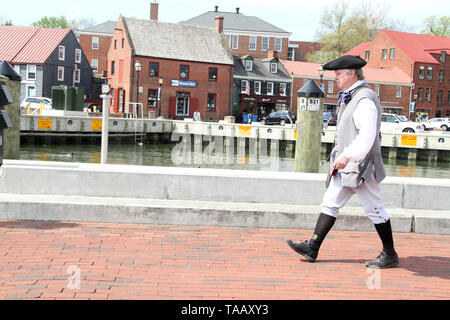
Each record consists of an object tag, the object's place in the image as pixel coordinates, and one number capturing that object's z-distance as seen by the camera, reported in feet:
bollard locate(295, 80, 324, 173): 25.86
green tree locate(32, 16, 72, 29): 294.25
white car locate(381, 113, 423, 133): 118.93
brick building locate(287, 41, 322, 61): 298.97
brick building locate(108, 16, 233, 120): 168.96
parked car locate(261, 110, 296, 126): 141.68
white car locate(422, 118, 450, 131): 150.69
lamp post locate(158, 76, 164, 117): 155.45
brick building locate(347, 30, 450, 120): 210.18
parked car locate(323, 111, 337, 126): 145.93
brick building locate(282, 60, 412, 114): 201.57
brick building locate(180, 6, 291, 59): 229.86
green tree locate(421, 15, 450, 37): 267.80
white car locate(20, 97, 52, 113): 117.50
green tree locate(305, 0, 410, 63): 251.19
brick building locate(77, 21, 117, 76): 236.84
